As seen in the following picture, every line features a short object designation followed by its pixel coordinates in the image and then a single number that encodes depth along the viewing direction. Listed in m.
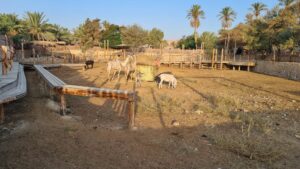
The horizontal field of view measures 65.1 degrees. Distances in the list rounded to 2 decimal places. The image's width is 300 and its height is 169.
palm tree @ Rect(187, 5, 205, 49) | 57.69
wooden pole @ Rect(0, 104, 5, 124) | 5.80
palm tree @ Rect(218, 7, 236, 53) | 53.97
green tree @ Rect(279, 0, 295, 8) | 24.42
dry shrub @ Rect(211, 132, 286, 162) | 4.82
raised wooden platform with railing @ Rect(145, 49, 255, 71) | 31.00
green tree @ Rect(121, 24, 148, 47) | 48.41
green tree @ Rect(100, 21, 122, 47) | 50.98
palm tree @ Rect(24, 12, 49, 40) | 43.72
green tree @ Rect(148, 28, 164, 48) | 56.78
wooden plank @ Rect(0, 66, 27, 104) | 5.49
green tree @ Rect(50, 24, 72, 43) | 51.72
